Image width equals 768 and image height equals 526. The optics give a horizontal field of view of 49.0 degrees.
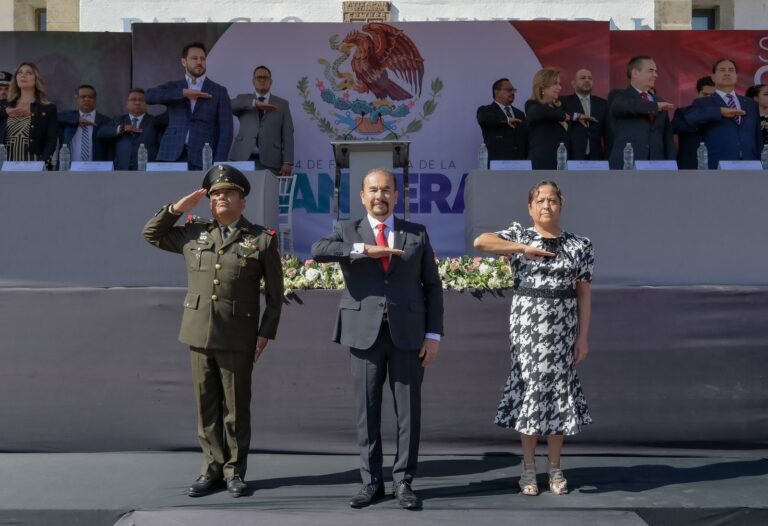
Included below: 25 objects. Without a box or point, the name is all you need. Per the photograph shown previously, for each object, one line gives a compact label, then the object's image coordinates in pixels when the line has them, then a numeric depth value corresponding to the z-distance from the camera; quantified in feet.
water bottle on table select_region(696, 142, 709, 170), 20.62
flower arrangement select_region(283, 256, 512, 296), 15.01
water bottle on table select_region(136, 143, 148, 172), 20.24
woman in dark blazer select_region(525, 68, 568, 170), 24.41
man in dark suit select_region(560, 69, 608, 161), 25.58
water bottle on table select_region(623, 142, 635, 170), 20.53
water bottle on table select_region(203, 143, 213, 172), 21.10
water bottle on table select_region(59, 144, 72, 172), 19.72
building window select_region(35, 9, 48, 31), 36.09
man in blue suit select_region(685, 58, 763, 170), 24.86
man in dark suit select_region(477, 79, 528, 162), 25.67
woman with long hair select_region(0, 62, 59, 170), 24.04
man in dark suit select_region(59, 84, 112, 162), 26.61
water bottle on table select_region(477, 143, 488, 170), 23.03
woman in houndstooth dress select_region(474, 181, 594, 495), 12.42
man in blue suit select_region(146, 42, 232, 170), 25.07
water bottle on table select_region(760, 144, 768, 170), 20.30
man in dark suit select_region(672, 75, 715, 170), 25.50
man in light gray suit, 26.50
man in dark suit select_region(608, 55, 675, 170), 23.99
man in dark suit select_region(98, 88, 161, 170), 25.85
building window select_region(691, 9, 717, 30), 35.78
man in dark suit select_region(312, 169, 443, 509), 11.89
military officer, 12.39
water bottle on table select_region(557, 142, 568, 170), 19.71
